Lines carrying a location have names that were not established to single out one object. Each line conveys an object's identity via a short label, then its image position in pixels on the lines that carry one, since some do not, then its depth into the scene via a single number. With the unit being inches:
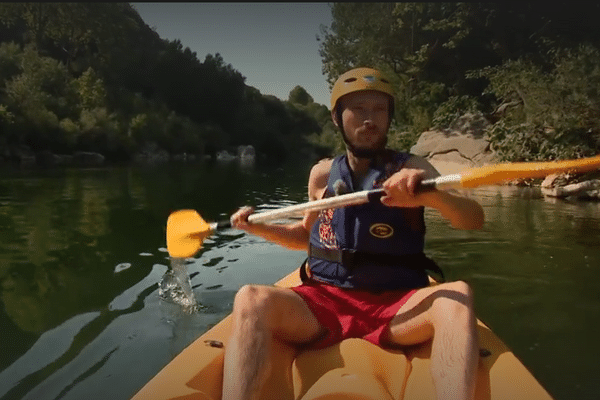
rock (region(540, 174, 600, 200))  349.4
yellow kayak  65.7
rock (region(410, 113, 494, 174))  540.1
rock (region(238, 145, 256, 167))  1748.3
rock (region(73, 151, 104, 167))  944.9
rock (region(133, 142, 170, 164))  1162.0
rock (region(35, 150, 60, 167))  857.2
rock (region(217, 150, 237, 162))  1564.0
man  64.4
